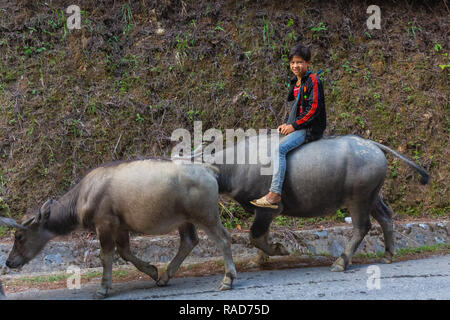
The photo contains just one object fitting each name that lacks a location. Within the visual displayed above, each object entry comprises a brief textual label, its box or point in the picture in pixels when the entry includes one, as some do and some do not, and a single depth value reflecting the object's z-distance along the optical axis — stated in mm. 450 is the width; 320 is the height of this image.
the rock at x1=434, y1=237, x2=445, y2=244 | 7555
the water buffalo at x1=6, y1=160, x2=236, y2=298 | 5137
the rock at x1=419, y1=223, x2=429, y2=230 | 7621
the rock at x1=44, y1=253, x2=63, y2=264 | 6512
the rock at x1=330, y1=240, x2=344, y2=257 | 7039
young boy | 5660
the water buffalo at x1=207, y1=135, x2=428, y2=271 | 5828
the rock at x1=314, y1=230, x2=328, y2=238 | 7148
